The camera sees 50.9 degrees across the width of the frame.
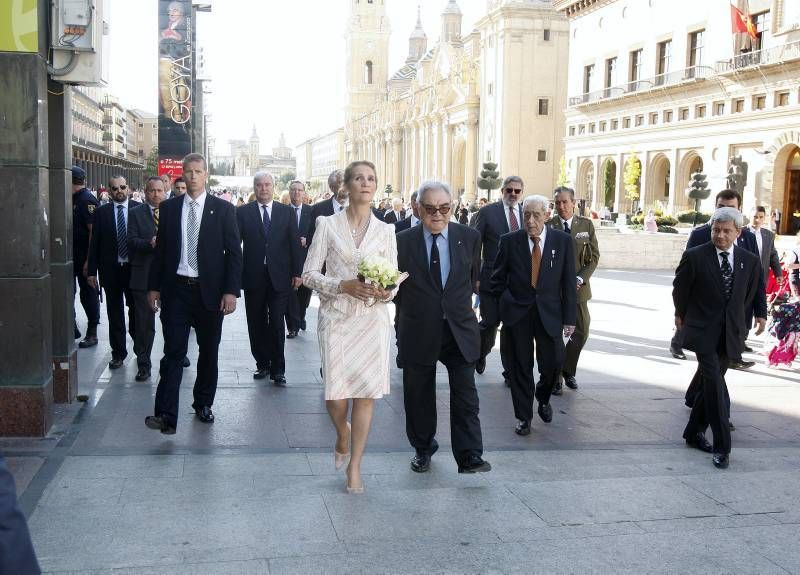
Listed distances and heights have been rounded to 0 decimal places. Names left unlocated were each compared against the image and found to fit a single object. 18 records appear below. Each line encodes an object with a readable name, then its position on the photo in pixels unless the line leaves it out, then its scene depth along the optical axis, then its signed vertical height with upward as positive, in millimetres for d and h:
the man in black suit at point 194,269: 6090 -506
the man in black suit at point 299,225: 10555 -294
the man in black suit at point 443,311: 5160 -656
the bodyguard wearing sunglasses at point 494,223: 8055 -175
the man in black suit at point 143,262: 8047 -616
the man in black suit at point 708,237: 8219 -288
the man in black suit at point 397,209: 15196 -132
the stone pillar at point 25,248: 5531 -348
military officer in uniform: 8008 -500
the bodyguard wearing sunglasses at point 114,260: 8422 -627
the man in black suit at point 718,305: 5738 -668
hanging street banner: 25688 +3625
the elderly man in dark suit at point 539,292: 6527 -674
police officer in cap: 9156 -309
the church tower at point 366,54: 131500 +23353
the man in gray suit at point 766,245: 9898 -407
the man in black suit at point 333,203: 9836 -7
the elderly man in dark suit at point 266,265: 8125 -622
